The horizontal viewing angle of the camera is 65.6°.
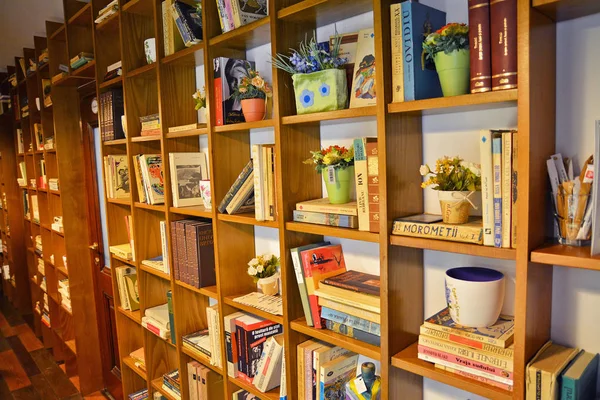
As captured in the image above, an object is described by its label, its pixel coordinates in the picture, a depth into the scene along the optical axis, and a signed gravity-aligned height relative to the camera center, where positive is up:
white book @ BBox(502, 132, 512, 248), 1.04 -0.10
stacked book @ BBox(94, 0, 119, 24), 2.35 +0.77
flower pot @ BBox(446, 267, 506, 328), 1.16 -0.39
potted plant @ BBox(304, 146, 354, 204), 1.47 -0.06
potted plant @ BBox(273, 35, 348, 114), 1.40 +0.22
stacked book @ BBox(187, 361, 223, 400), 2.15 -1.05
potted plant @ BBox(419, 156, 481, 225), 1.18 -0.10
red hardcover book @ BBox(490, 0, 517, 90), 1.00 +0.22
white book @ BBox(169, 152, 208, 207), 2.15 -0.09
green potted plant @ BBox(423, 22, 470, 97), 1.11 +0.22
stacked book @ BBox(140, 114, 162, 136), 2.28 +0.17
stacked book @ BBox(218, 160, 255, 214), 1.77 -0.15
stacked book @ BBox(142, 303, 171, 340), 2.39 -0.85
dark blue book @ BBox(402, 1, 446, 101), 1.18 +0.25
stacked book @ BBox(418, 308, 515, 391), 1.11 -0.51
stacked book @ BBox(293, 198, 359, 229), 1.40 -0.19
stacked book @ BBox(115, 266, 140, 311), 2.78 -0.76
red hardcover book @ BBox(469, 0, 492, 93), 1.04 +0.23
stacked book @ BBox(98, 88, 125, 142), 2.62 +0.28
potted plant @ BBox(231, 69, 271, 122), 1.73 +0.22
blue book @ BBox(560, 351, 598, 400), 1.00 -0.52
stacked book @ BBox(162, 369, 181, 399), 2.40 -1.18
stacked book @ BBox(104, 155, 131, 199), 2.74 -0.09
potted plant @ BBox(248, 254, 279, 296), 1.88 -0.48
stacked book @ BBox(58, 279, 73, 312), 3.70 -1.06
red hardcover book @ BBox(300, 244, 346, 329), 1.55 -0.40
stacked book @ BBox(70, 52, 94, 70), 2.75 +0.62
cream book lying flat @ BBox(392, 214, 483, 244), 1.12 -0.21
